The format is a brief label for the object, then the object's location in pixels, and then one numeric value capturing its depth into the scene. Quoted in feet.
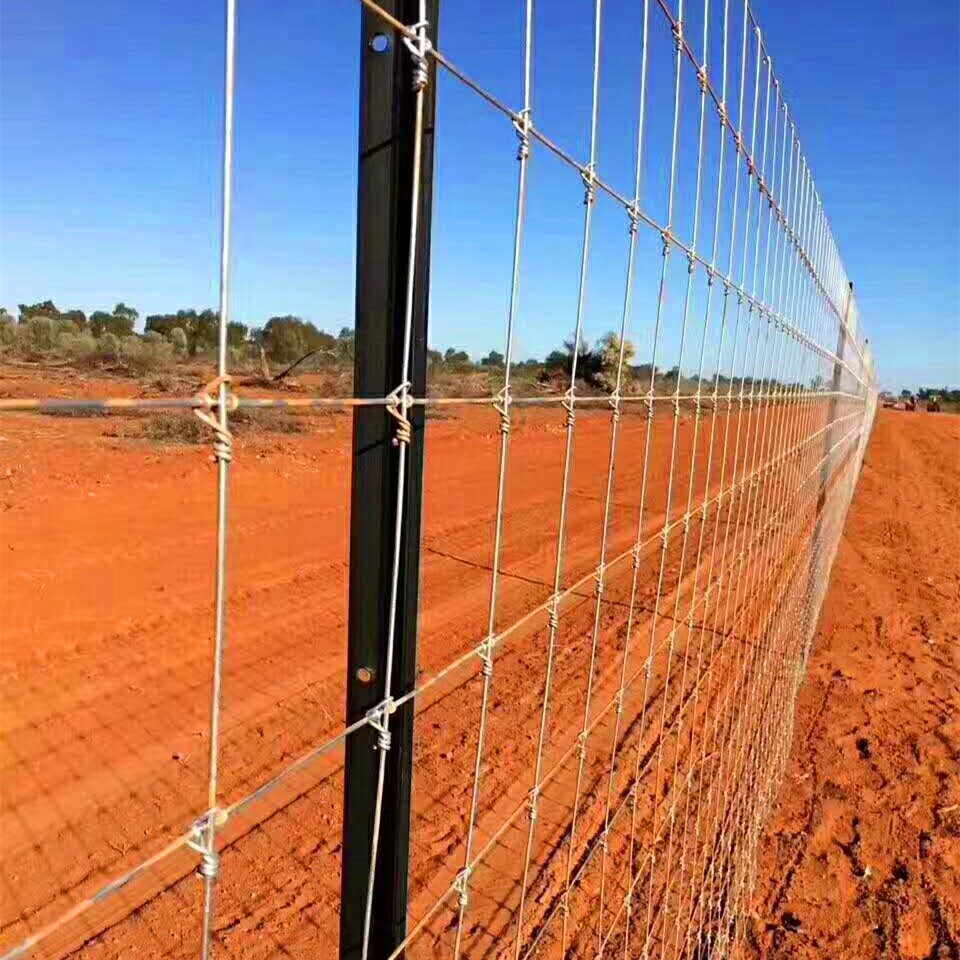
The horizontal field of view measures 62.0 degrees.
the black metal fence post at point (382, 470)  3.35
